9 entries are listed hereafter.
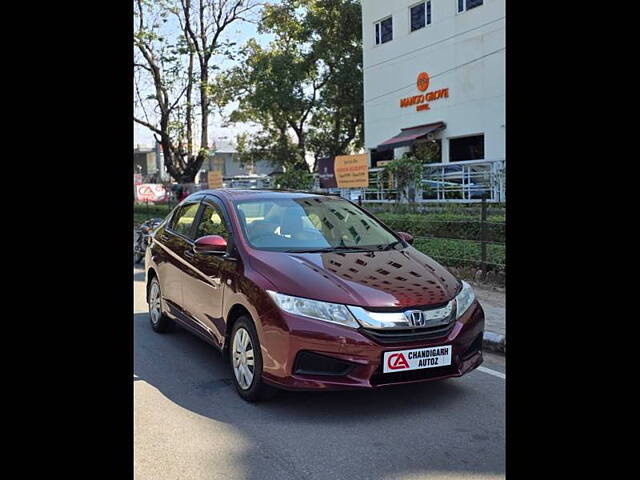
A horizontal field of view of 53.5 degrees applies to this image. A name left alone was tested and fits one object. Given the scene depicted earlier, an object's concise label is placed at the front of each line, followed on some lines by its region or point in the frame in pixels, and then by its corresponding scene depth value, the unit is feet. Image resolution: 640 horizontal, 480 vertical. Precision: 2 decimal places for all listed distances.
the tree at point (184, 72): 76.18
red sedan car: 13.58
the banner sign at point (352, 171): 37.01
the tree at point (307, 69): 106.42
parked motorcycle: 38.45
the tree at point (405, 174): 51.06
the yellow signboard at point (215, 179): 61.98
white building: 68.64
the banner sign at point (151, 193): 96.84
